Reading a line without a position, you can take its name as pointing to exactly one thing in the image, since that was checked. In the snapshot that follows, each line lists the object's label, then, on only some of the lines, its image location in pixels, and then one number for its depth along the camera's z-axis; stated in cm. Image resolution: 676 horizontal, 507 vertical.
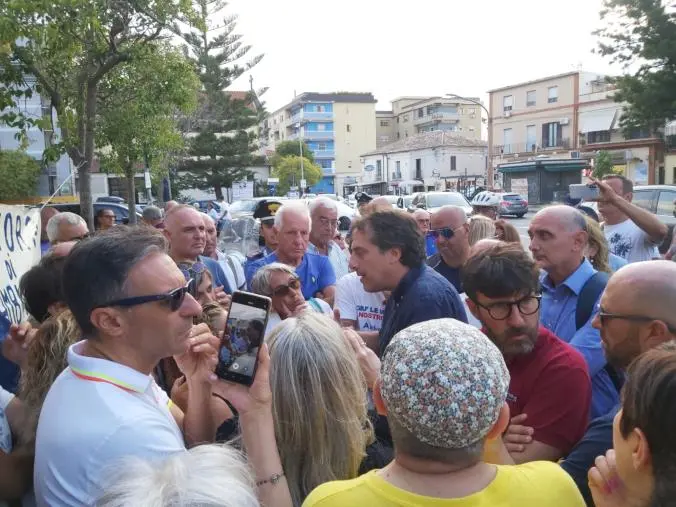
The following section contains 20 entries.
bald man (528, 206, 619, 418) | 278
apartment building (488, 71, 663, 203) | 3850
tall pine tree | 4069
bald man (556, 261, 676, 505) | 207
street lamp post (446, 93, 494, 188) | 5175
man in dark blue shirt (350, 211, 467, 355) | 306
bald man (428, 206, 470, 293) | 498
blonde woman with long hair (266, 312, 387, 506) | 185
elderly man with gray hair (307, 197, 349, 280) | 573
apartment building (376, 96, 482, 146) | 8300
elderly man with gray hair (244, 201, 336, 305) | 474
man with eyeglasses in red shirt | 212
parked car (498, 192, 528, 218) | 3128
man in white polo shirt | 162
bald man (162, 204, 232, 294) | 459
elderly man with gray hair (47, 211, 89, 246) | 557
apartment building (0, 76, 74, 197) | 2720
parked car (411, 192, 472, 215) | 2272
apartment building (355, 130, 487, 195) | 6066
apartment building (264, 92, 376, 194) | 8919
